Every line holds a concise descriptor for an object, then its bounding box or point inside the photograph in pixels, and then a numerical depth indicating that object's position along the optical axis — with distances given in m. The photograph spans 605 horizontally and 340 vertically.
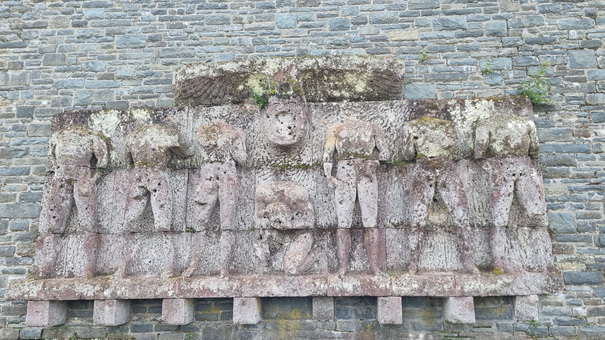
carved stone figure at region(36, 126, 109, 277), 5.82
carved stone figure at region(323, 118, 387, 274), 5.52
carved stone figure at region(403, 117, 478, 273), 5.51
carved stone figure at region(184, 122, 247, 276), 5.68
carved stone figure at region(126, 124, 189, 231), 5.76
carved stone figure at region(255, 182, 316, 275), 5.50
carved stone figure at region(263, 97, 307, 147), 5.82
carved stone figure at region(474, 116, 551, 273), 5.50
